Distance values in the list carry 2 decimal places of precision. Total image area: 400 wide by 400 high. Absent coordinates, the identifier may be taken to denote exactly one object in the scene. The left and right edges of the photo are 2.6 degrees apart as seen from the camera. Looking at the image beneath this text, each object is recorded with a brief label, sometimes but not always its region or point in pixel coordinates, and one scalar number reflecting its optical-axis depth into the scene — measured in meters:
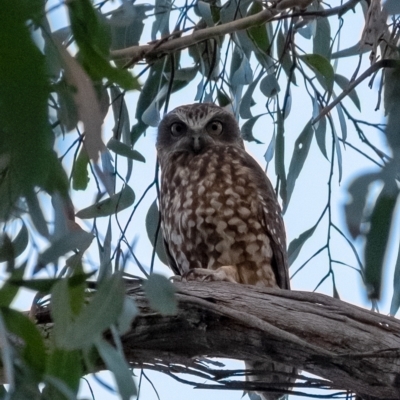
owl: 8.37
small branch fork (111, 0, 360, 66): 8.15
